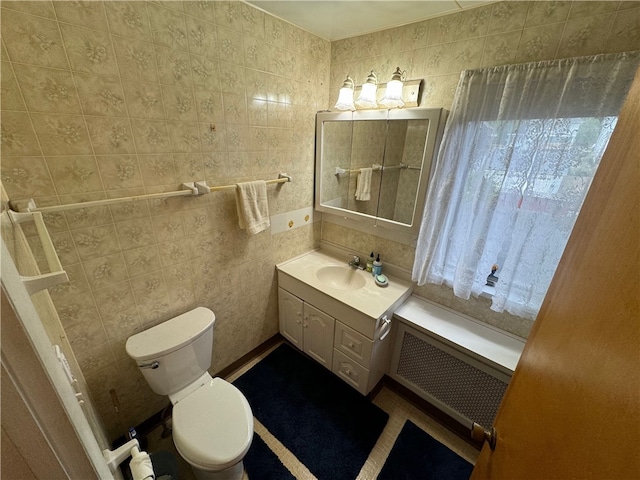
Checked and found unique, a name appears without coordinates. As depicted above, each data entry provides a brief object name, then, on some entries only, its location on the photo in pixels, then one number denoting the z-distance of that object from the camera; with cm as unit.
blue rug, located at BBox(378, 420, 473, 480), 139
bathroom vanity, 155
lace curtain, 100
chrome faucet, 199
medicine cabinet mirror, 148
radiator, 139
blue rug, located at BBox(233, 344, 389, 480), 146
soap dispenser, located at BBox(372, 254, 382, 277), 184
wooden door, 33
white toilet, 114
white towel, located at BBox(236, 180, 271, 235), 149
